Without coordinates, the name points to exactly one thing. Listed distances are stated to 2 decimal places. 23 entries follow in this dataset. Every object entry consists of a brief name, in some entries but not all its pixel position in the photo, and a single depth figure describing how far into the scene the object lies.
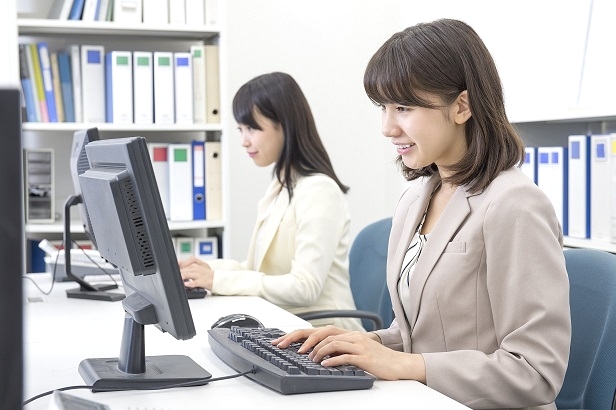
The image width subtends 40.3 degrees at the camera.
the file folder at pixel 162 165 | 3.39
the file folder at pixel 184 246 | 3.42
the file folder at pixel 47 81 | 3.25
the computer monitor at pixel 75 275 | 2.24
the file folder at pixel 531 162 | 2.72
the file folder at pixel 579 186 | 2.49
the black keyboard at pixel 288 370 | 1.25
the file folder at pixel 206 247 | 3.45
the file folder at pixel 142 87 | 3.32
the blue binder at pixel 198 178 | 3.40
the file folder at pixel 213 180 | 3.41
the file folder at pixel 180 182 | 3.38
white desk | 1.22
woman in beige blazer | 1.36
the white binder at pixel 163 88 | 3.34
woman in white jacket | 2.41
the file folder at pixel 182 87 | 3.36
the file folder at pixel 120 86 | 3.29
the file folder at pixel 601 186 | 2.39
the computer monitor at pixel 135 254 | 1.16
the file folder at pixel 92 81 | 3.29
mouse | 1.64
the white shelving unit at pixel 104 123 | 3.23
